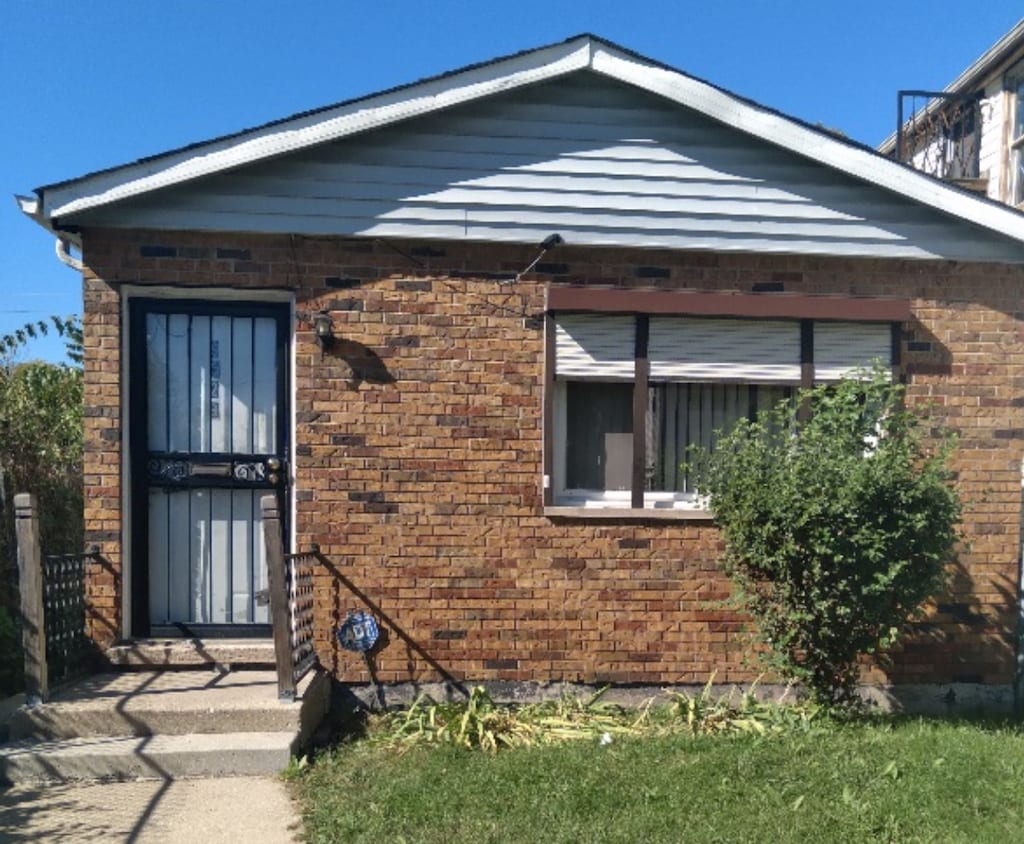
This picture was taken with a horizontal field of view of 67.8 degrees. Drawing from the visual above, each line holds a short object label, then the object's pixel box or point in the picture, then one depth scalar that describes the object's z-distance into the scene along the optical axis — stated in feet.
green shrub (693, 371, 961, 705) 14.37
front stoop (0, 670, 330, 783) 13.29
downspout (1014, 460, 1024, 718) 17.81
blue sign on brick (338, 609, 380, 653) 16.58
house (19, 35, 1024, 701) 16.48
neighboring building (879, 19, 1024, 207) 31.94
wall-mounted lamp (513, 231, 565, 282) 16.62
